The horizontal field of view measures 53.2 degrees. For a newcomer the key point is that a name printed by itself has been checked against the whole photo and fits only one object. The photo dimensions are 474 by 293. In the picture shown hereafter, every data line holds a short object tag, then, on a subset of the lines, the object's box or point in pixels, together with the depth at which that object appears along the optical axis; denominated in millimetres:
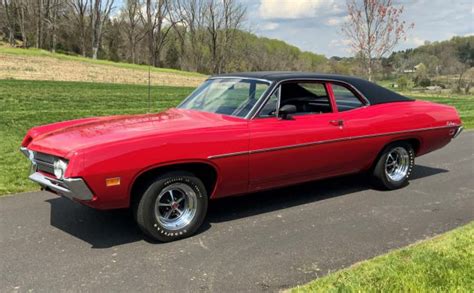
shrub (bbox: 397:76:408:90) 47281
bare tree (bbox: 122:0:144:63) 77688
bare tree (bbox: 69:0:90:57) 73062
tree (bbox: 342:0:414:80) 18297
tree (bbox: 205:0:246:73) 76862
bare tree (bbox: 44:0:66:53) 68625
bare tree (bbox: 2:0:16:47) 68425
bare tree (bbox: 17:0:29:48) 68075
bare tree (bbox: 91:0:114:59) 72438
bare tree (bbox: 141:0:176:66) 75812
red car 4098
